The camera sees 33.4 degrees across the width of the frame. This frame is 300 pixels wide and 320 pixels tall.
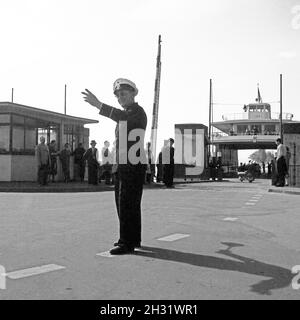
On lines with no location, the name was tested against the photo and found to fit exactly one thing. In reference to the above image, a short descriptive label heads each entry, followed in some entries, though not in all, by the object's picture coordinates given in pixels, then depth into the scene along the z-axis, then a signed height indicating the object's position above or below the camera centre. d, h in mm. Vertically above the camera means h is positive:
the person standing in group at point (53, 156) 20703 +381
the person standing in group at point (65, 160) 21234 +226
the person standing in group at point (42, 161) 17938 +146
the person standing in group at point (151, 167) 20602 -50
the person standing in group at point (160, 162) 19156 +185
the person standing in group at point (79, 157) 21938 +372
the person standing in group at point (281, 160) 18703 +305
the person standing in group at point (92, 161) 19406 +179
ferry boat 52375 +4004
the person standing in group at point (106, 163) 19453 +114
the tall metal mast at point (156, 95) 26822 +3907
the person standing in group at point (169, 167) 18953 -12
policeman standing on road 5719 +94
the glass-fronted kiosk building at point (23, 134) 20516 +1331
